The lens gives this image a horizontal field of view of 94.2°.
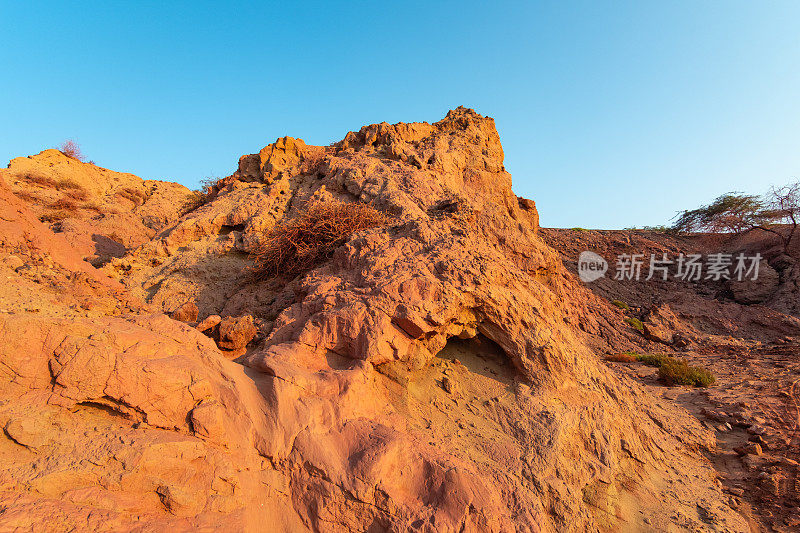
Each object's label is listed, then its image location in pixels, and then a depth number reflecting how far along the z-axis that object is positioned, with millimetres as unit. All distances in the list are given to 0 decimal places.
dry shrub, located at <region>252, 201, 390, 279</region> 5125
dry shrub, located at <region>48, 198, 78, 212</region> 13344
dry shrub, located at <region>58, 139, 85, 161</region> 16938
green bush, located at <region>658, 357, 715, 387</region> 7227
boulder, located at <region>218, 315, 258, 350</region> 3844
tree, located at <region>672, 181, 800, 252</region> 15430
